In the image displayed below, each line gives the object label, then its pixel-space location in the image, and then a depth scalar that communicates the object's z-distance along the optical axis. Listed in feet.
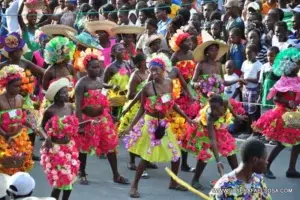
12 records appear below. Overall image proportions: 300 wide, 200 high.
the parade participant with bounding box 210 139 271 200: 21.77
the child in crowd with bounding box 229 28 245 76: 44.34
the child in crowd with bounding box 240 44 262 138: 42.42
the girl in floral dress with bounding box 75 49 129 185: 33.45
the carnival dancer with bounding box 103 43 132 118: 38.37
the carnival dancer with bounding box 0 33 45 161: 35.22
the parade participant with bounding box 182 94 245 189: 32.14
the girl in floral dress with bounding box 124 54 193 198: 32.81
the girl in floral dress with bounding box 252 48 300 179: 34.88
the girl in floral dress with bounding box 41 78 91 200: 29.60
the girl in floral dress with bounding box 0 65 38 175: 29.96
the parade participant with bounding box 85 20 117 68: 43.06
